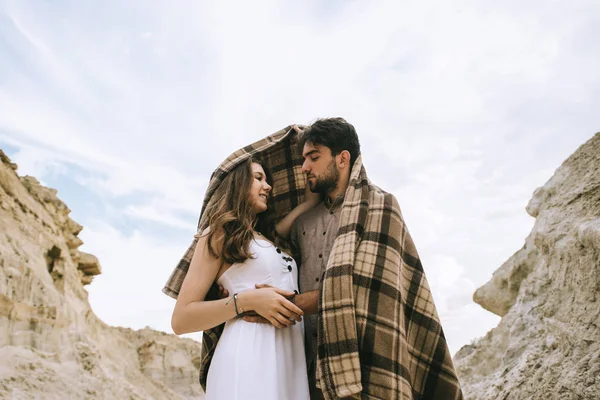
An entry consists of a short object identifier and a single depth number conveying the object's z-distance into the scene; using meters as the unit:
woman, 2.55
